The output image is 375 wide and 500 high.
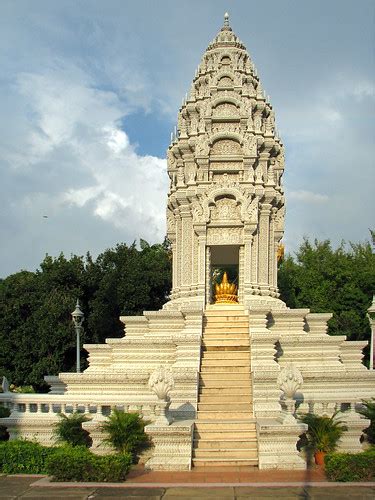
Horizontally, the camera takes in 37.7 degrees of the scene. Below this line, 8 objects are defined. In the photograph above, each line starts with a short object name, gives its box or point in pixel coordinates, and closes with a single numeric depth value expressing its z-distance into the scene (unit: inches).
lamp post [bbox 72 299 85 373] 1034.1
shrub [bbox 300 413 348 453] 577.3
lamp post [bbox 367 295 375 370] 1037.1
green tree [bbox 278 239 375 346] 1507.1
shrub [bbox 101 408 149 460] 580.4
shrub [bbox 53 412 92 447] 612.7
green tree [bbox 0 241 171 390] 1294.3
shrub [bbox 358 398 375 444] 610.9
